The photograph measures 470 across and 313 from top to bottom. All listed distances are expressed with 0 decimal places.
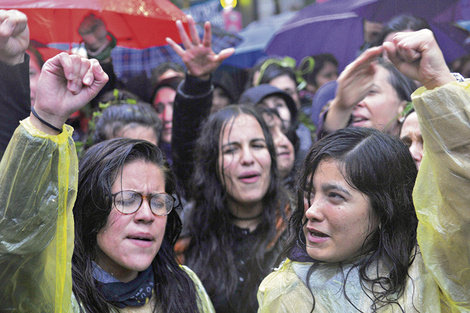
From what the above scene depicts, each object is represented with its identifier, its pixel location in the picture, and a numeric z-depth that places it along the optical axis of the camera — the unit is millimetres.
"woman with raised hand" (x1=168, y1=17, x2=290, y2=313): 2699
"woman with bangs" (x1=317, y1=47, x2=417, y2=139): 2658
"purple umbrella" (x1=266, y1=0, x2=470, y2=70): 3084
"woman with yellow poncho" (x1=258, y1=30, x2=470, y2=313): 1500
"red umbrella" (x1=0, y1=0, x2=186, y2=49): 2795
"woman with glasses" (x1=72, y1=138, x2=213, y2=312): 2006
